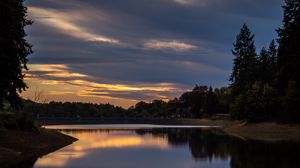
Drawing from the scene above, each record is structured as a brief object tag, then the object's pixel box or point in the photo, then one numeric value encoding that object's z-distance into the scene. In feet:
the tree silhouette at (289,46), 285.23
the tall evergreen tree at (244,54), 430.20
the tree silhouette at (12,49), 129.39
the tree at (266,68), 390.73
